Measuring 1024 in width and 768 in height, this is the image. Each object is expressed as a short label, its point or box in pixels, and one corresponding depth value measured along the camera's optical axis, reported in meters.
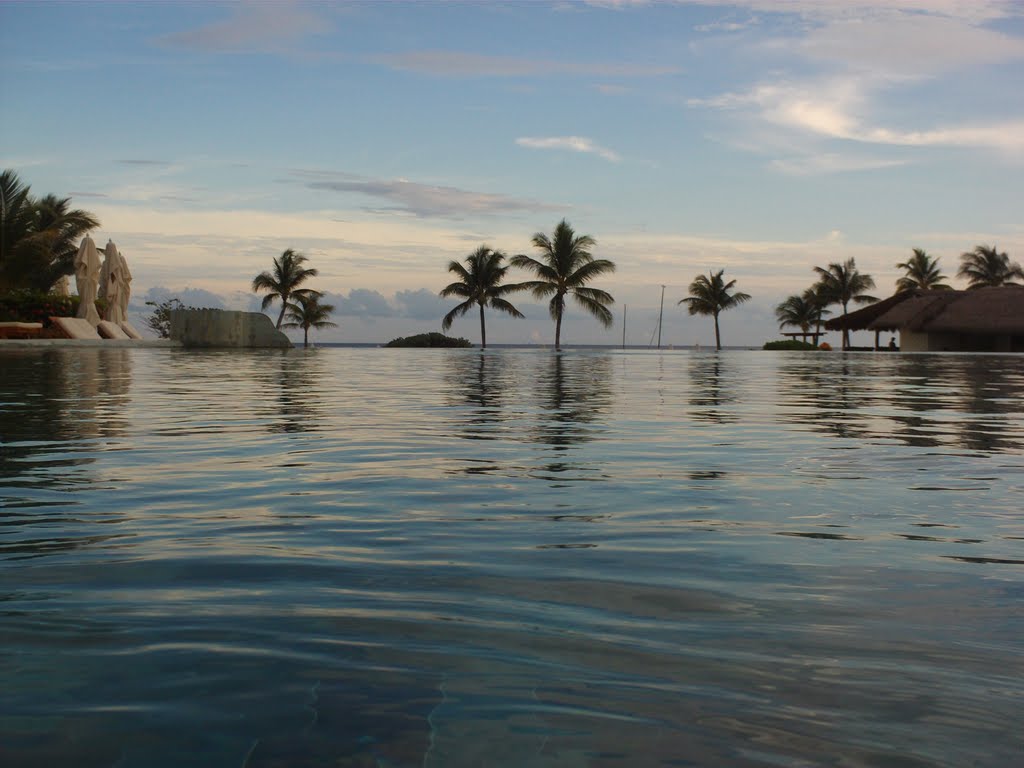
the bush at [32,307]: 37.06
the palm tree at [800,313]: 66.31
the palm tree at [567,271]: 48.38
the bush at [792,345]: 60.38
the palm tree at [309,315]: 55.62
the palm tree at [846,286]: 60.84
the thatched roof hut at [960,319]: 45.34
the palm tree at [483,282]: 50.25
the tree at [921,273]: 60.75
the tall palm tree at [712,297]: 62.75
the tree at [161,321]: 48.31
